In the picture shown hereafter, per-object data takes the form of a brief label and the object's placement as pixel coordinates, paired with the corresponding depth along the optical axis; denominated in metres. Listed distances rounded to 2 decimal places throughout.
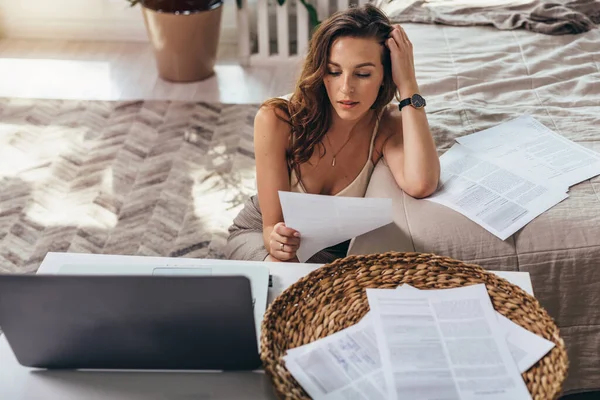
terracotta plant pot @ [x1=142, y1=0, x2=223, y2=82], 3.12
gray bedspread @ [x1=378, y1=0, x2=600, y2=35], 2.35
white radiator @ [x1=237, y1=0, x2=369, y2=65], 3.32
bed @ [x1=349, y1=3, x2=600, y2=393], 1.49
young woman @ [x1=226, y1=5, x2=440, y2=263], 1.49
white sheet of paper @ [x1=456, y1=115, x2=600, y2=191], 1.62
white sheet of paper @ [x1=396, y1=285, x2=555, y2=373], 1.06
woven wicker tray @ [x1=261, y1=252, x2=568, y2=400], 1.03
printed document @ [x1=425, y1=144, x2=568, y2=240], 1.51
